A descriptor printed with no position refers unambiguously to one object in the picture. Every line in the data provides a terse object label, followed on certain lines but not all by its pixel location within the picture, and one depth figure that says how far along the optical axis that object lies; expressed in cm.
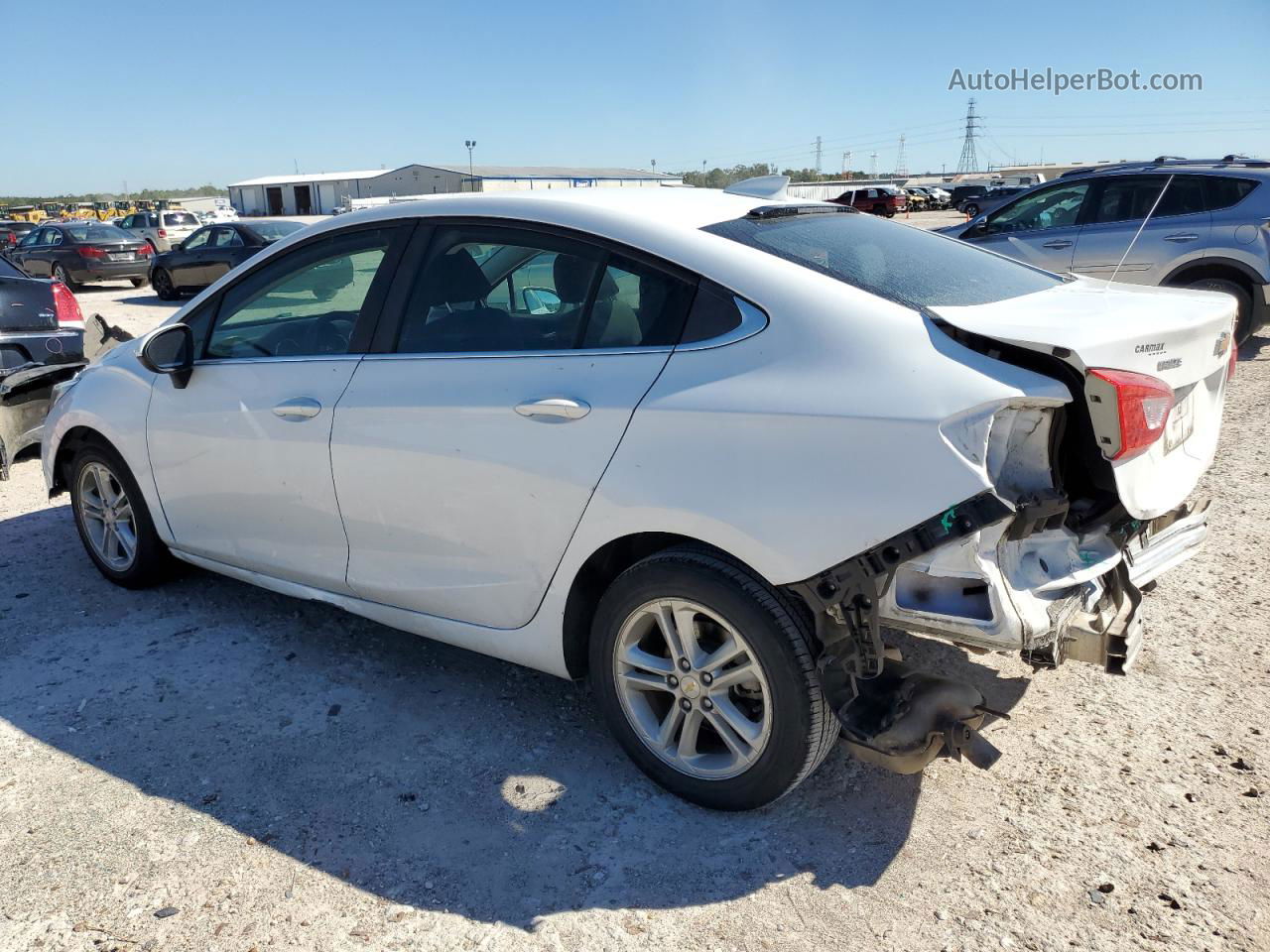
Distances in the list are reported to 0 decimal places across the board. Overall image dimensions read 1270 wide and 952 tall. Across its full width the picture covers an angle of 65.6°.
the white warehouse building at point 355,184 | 6894
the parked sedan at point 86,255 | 2100
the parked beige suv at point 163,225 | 2749
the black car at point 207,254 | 1852
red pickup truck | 4812
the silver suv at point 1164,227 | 895
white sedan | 243
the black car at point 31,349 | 629
